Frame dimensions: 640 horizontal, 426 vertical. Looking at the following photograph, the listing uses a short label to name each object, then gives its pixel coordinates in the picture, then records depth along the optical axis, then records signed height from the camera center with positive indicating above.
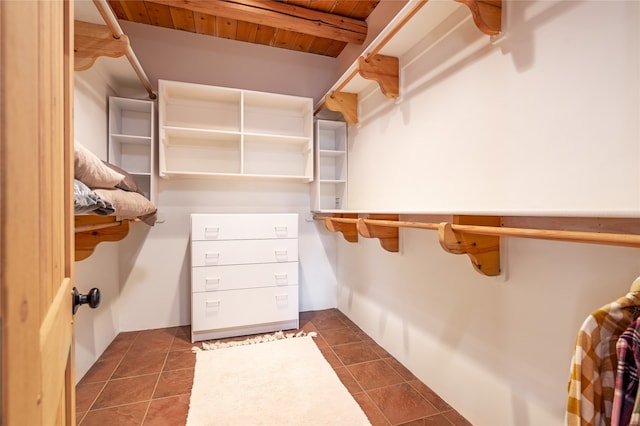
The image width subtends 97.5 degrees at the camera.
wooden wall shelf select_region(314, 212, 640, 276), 0.69 -0.06
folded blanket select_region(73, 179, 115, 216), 0.84 +0.02
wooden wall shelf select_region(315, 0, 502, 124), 1.08 +0.88
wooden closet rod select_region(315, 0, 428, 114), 1.23 +0.91
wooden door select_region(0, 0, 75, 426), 0.27 +0.00
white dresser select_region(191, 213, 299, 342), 2.09 -0.50
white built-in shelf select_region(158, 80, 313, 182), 2.23 +0.62
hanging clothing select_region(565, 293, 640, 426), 0.58 -0.33
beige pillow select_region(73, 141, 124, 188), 0.94 +0.14
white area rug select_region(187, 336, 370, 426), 1.32 -0.98
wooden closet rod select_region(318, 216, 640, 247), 0.58 -0.06
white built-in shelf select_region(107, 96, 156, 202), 2.13 +0.53
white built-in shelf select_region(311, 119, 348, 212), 2.56 +0.42
